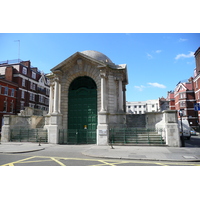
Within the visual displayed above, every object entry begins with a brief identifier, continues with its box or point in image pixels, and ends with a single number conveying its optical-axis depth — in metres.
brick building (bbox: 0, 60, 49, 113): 45.28
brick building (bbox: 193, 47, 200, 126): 46.38
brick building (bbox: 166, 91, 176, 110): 69.56
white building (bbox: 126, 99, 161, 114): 107.00
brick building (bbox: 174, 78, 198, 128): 54.85
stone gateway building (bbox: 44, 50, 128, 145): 19.58
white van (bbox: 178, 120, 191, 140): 25.98
